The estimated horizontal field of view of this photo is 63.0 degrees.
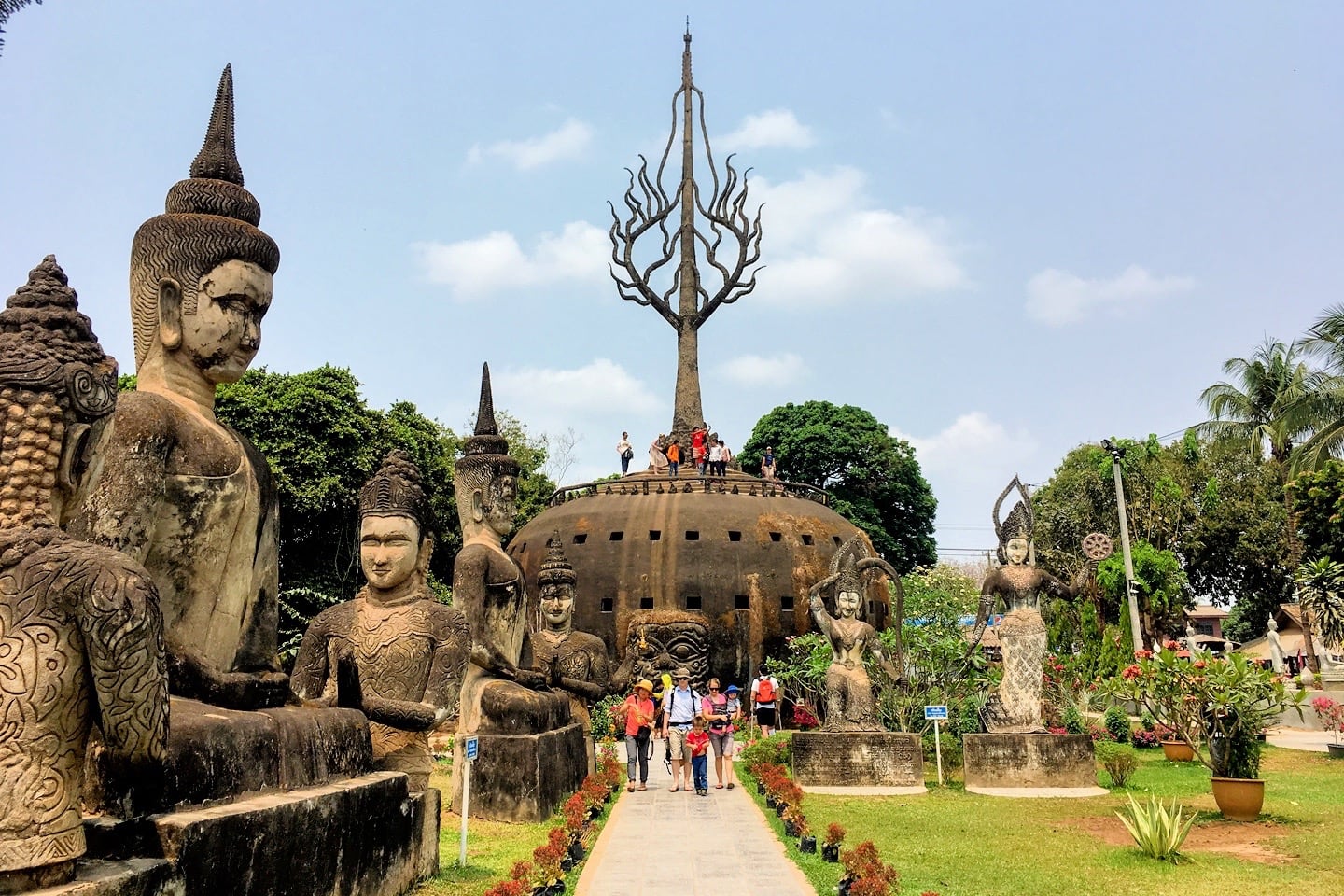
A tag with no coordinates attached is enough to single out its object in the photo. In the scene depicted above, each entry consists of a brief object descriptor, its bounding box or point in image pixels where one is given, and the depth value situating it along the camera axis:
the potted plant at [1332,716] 17.36
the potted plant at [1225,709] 10.39
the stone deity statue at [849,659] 14.26
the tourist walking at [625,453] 31.94
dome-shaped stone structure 25.70
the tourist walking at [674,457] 30.19
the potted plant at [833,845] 8.45
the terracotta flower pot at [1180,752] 17.50
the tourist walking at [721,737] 14.20
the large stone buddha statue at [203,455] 4.47
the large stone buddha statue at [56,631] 3.06
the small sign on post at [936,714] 13.50
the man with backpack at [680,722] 13.89
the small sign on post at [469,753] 7.94
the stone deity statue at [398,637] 6.56
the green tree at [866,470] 45.59
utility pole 26.09
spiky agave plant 8.64
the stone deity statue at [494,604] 10.50
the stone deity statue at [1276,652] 27.19
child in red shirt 13.36
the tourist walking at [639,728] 13.80
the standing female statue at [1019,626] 13.89
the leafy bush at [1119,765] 13.72
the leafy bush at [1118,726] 20.77
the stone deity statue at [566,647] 13.91
